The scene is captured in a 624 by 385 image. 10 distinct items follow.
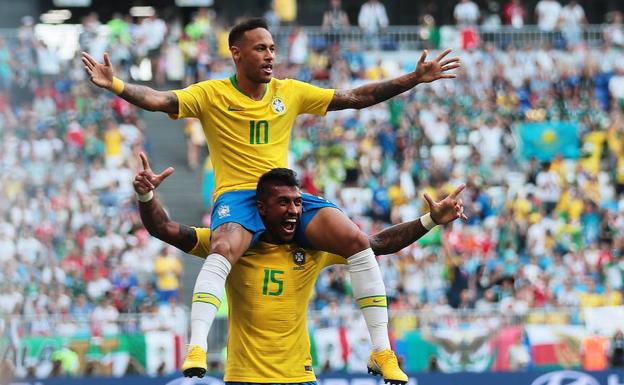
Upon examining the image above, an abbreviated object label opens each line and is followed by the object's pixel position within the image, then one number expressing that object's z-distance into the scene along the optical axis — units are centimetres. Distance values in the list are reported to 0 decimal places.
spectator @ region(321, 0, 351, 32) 2828
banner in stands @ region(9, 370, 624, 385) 1645
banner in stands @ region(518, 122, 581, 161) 2488
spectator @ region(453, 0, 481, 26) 2812
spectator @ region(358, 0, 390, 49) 2822
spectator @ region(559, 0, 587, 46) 2791
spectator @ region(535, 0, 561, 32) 2852
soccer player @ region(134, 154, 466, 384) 984
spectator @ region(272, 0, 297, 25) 2881
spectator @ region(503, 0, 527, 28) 2892
